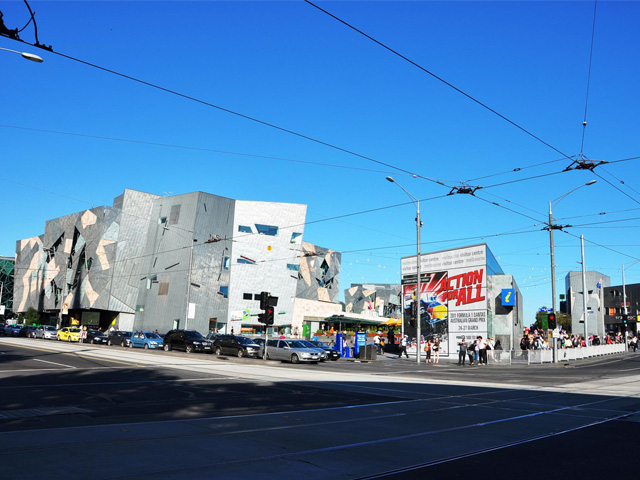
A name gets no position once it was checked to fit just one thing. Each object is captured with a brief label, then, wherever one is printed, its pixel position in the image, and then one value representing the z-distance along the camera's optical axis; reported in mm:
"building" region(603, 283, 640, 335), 98312
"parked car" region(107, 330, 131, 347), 43156
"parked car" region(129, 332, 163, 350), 40594
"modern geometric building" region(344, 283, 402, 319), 132250
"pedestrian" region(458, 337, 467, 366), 32594
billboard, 40156
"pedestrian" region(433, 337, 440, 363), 35156
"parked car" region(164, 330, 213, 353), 36812
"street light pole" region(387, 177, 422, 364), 33609
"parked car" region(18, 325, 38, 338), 56625
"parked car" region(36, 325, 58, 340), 54219
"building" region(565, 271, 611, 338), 85750
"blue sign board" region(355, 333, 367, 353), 39281
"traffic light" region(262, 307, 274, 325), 27391
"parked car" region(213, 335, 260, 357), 34344
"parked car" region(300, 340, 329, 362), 31570
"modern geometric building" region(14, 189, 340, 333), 66350
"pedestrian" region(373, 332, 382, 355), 46738
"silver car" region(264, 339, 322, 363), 31047
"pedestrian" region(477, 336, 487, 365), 34094
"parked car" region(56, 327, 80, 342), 52438
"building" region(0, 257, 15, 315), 107938
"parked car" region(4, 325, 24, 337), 61875
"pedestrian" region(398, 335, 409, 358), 40406
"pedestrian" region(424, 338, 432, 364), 35156
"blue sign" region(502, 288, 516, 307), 42188
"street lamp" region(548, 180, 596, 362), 33191
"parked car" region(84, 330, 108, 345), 50688
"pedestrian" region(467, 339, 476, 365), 33641
